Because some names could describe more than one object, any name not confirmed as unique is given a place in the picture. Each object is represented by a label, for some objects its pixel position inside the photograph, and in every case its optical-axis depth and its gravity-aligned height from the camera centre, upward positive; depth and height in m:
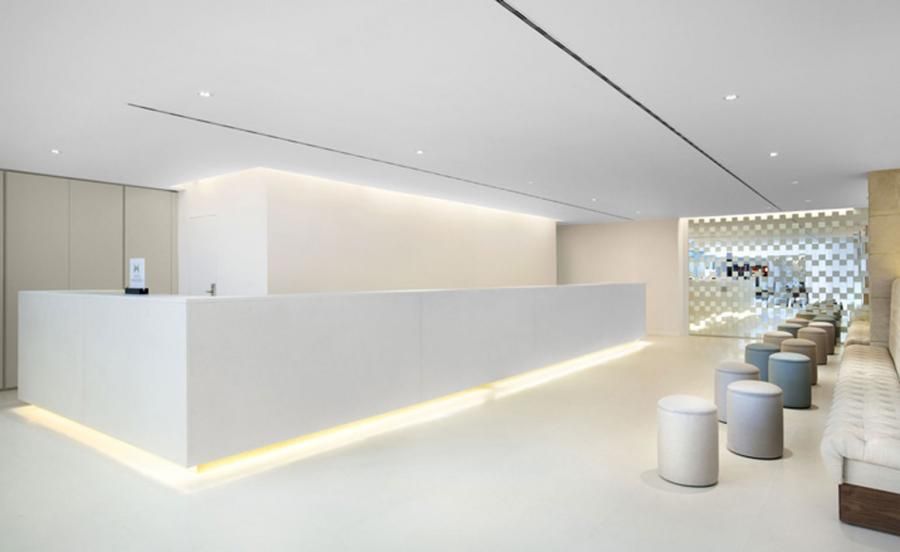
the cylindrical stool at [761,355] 7.66 -1.11
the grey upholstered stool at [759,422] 4.76 -1.26
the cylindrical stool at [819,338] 9.14 -1.03
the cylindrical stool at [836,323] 11.38 -1.01
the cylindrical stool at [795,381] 6.53 -1.24
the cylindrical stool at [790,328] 10.00 -0.96
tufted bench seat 3.41 -1.17
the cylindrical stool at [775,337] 9.06 -1.02
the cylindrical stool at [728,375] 5.96 -1.07
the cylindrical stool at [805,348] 7.83 -1.03
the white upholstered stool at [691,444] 4.11 -1.26
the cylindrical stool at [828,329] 9.83 -0.95
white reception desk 4.39 -0.80
